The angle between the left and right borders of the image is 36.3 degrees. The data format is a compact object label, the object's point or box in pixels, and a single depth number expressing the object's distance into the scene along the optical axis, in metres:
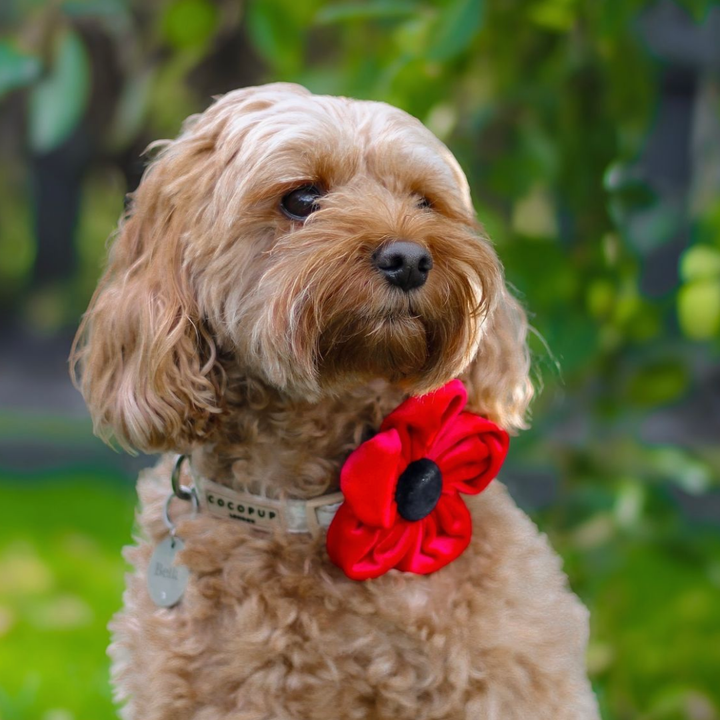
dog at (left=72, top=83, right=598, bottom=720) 1.76
